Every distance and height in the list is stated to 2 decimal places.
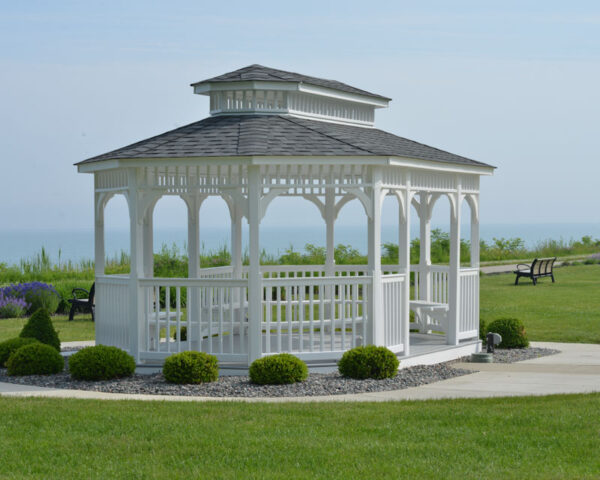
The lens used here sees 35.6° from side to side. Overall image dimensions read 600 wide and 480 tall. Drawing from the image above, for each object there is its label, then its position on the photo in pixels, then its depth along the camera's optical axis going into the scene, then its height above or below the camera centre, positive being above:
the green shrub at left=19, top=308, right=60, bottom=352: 12.87 -0.96
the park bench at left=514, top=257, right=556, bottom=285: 27.77 -0.50
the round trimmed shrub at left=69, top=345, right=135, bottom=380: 11.04 -1.23
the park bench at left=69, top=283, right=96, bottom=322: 19.77 -0.93
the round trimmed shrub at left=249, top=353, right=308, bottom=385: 10.66 -1.29
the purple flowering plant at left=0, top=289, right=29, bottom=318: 20.88 -1.03
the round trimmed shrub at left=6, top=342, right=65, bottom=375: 11.66 -1.26
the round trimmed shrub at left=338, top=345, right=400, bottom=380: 11.02 -1.26
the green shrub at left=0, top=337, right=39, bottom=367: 12.26 -1.12
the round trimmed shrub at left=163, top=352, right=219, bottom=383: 10.75 -1.26
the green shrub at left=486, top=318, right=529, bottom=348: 14.63 -1.23
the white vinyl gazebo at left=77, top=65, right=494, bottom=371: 11.52 +0.88
